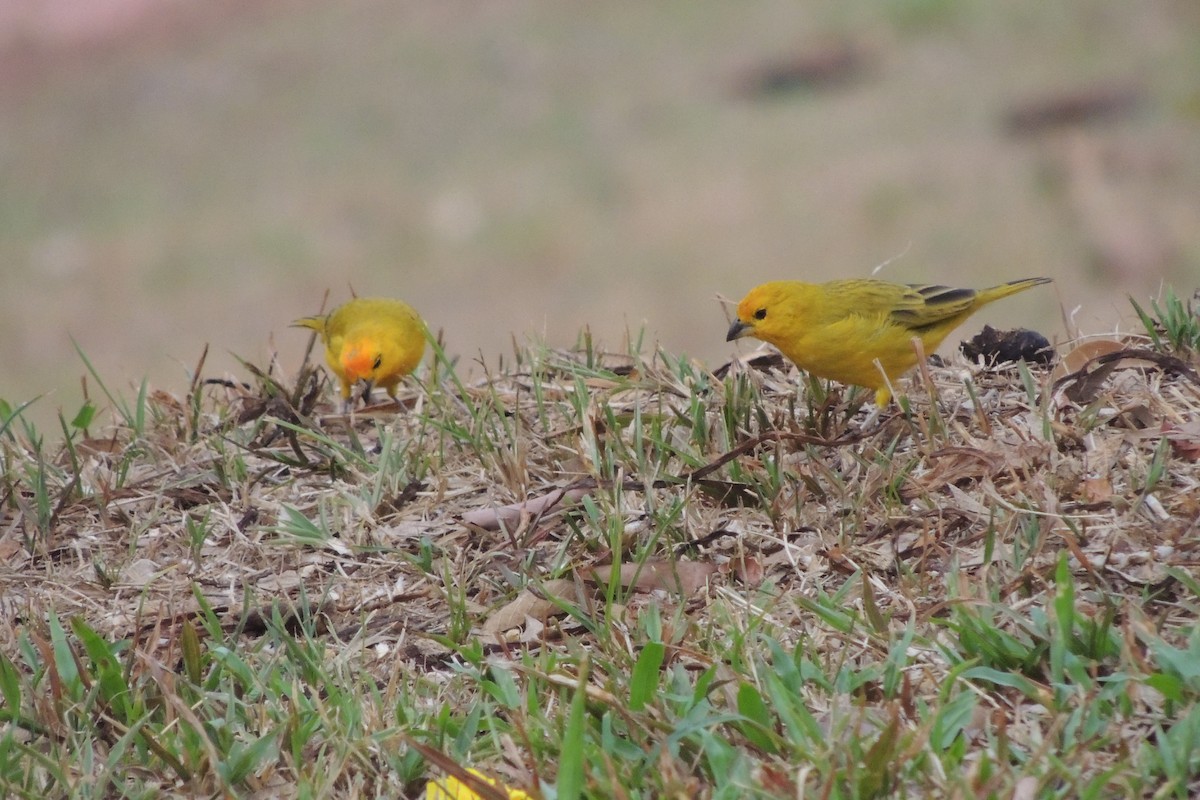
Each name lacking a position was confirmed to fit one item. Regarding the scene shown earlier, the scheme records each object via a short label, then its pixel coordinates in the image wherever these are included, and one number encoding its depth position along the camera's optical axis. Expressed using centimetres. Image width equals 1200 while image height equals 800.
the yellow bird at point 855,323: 784
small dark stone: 848
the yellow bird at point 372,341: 1008
